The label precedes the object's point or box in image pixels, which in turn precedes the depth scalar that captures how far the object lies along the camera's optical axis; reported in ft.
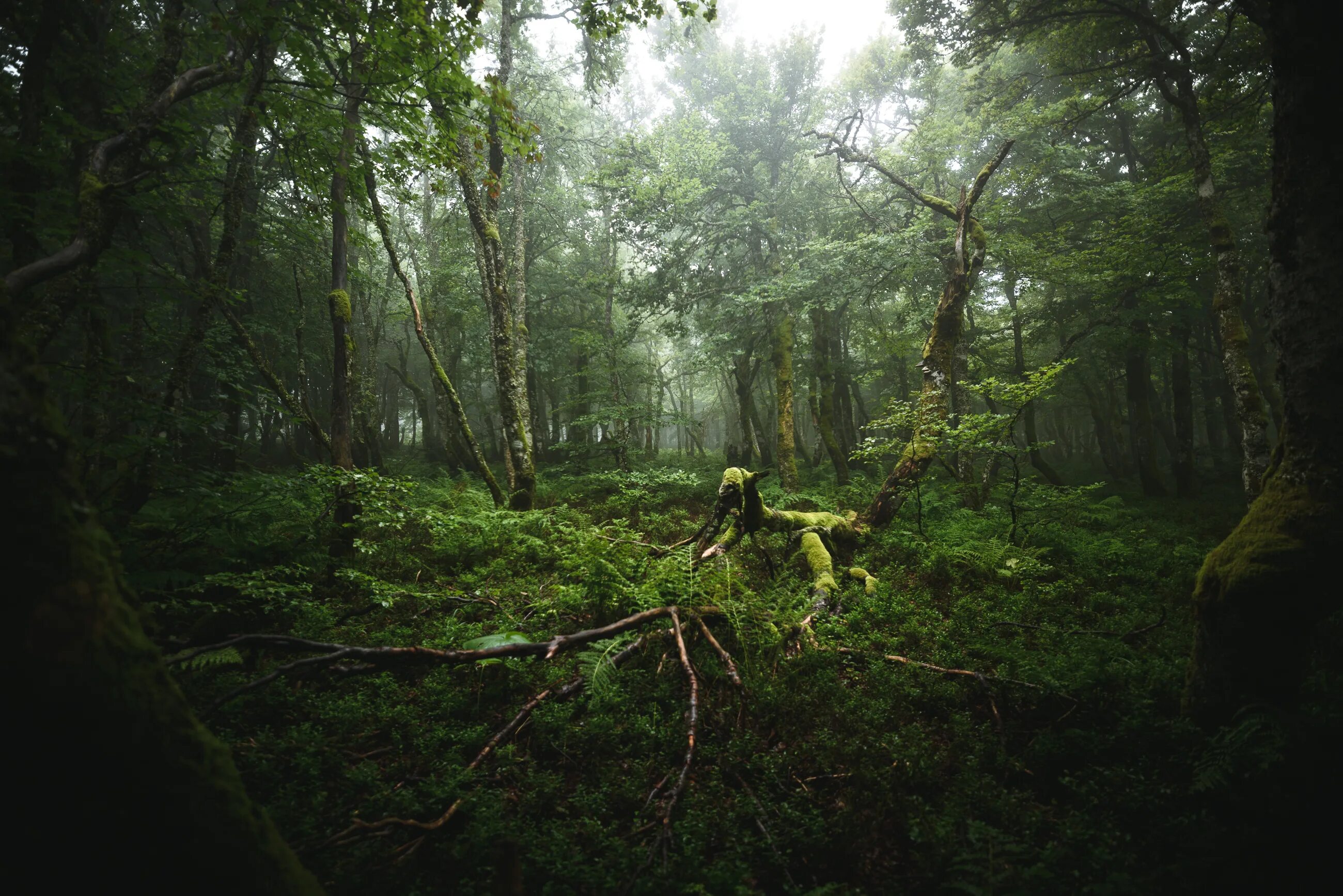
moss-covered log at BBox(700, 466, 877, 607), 19.21
